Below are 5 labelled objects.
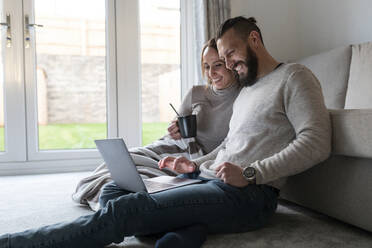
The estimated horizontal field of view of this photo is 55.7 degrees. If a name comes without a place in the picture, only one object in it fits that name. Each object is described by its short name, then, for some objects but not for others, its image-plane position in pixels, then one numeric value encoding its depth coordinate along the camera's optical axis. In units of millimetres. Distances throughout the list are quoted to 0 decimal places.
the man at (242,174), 1041
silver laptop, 1198
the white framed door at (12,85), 2898
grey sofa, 1146
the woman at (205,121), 1779
